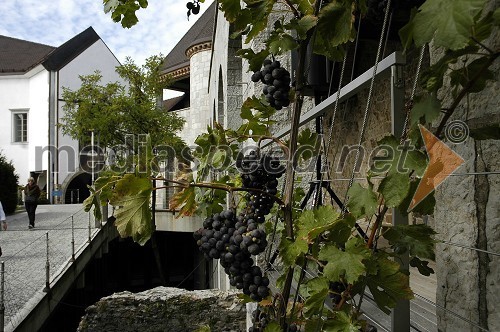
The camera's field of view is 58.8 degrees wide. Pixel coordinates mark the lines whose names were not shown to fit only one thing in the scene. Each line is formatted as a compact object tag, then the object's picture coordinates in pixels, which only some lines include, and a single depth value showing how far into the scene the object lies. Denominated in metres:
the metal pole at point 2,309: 3.99
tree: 13.56
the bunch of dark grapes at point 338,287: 1.15
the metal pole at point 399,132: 1.01
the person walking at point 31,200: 11.30
